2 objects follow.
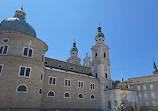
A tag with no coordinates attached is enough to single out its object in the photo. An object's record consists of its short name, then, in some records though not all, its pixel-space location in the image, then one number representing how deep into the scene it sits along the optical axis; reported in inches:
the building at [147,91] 1509.6
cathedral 735.1
